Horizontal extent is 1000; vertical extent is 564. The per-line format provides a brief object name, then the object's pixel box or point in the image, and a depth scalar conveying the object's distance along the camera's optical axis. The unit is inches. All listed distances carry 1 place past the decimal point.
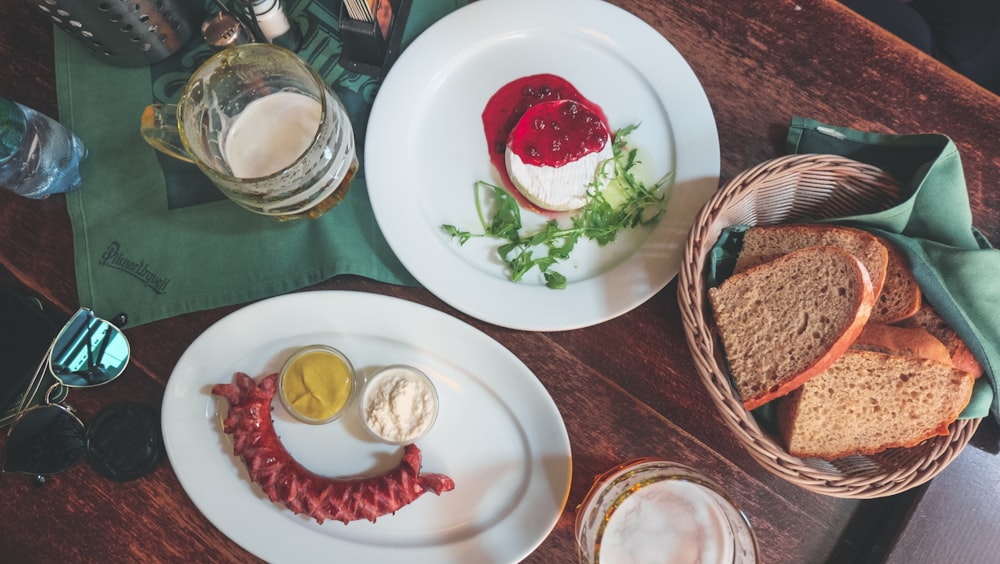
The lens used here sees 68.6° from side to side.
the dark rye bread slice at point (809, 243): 19.8
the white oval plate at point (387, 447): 21.3
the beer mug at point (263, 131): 19.4
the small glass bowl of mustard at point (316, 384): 21.0
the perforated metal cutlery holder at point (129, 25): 19.7
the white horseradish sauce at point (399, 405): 20.9
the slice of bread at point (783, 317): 19.5
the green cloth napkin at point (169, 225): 21.7
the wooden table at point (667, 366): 21.6
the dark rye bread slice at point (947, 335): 19.6
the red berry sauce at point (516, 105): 23.1
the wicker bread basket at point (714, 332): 19.0
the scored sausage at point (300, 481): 20.9
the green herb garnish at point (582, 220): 21.8
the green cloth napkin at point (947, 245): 19.4
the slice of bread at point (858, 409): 19.8
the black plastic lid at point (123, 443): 21.3
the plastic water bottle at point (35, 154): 20.1
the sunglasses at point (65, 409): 20.9
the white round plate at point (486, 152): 21.4
